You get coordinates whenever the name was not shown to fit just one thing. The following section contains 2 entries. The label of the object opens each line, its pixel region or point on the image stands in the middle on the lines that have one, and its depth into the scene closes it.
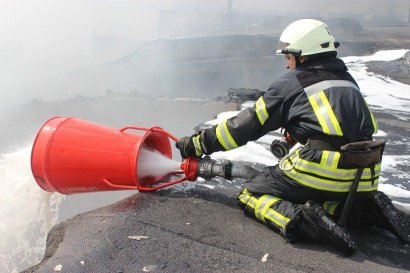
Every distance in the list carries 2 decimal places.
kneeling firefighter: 2.34
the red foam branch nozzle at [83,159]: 2.86
